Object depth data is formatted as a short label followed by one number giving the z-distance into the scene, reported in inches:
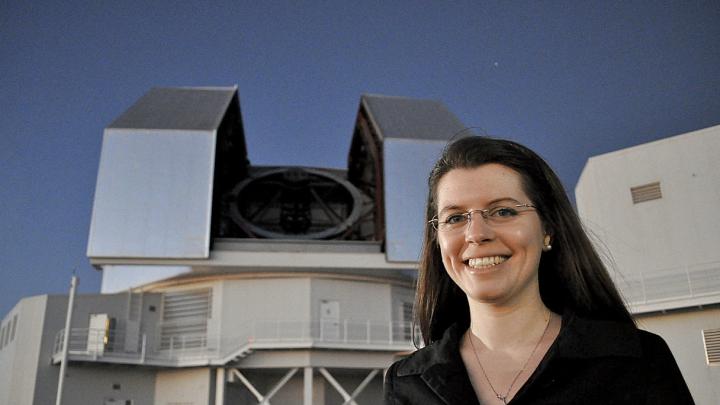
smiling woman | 64.6
